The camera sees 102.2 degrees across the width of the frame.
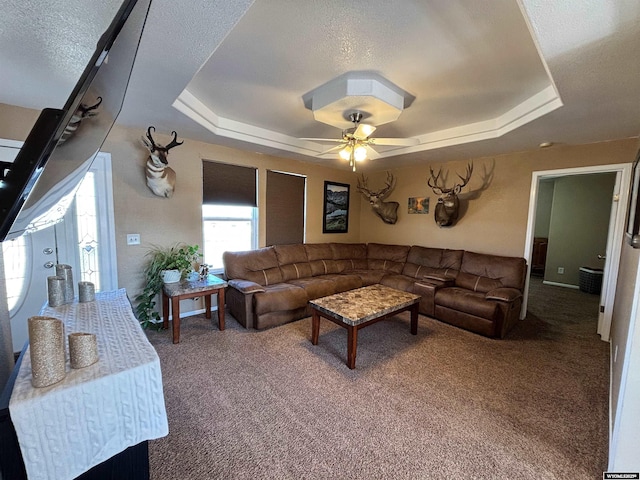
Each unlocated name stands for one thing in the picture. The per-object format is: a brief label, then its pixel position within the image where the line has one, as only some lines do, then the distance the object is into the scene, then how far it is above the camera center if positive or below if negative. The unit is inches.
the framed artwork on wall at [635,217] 60.0 +2.4
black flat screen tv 25.8 +10.0
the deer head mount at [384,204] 202.4 +12.4
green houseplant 121.9 -28.4
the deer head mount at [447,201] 162.4 +12.6
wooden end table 110.3 -34.5
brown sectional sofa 127.7 -37.2
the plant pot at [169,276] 119.4 -28.3
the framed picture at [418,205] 186.5 +11.4
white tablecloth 36.2 -30.4
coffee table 97.0 -36.8
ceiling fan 102.3 +31.9
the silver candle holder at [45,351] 37.6 -20.6
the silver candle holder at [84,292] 71.2 -22.0
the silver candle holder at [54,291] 66.9 -20.6
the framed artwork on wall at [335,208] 207.2 +8.6
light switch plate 123.7 -11.9
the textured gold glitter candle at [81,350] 42.4 -22.8
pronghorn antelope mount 111.5 +20.0
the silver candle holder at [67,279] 69.9 -18.2
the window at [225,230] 150.9 -8.8
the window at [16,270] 97.9 -22.5
